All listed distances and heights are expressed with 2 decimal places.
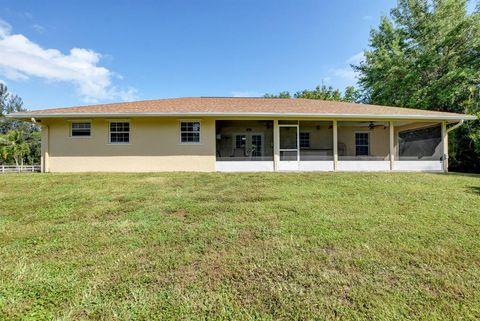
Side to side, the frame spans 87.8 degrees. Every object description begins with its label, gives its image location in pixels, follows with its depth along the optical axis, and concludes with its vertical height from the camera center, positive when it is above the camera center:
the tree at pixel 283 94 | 34.47 +9.18
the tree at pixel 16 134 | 23.36 +3.58
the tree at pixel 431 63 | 15.52 +7.09
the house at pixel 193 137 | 10.80 +1.09
